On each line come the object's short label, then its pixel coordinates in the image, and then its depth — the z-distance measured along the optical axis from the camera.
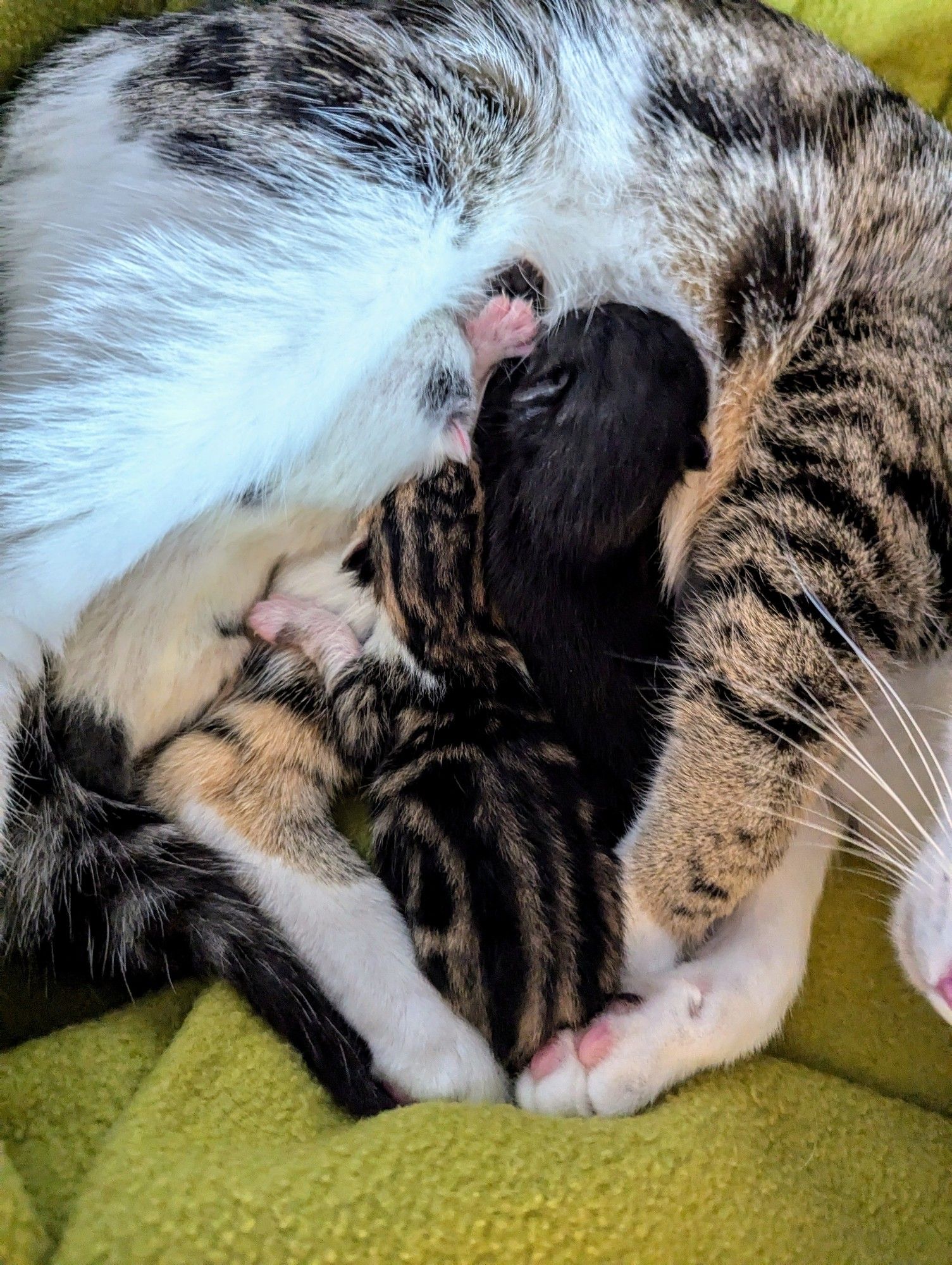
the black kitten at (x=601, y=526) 0.24
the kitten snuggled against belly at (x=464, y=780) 0.22
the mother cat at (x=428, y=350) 0.21
